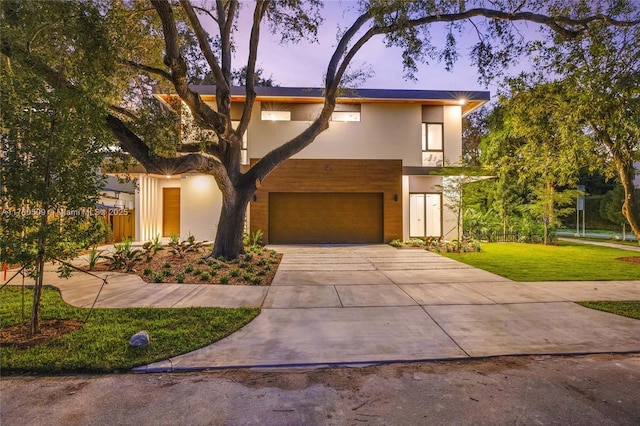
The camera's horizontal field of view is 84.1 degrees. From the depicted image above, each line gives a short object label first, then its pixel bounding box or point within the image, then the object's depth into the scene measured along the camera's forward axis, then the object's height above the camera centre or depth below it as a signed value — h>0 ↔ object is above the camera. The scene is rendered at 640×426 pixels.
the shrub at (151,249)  9.95 -0.98
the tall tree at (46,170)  4.02 +0.54
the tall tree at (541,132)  7.96 +2.11
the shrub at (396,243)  14.00 -1.11
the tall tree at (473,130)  26.17 +6.54
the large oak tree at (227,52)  7.55 +3.99
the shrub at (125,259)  8.88 -1.11
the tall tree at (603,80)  6.30 +2.49
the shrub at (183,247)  10.18 -0.94
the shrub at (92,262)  8.68 -1.13
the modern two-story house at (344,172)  14.79 +1.83
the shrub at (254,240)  13.13 -0.91
